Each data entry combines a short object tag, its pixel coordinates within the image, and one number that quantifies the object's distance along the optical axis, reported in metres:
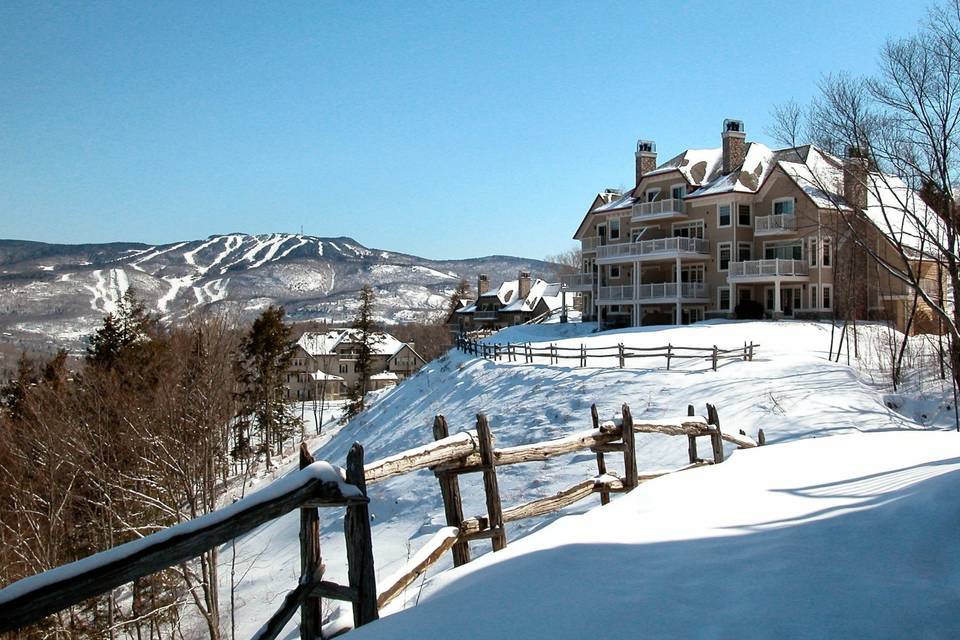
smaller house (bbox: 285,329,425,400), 97.12
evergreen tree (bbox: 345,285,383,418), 57.16
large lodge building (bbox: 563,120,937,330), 39.75
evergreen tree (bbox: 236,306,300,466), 45.66
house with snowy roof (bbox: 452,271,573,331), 76.38
